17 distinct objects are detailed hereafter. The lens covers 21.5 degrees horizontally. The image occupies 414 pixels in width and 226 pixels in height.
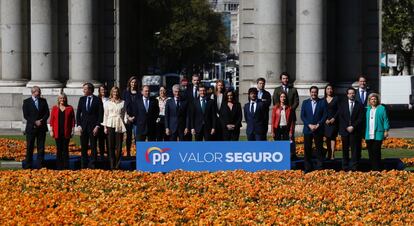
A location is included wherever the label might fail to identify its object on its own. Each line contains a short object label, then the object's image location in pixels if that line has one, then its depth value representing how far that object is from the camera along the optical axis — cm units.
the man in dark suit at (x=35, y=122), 2438
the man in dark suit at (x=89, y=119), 2436
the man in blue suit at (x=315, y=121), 2412
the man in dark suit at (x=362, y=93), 2711
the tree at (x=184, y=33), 9338
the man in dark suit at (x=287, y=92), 2658
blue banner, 2242
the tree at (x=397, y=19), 6838
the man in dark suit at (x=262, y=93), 2613
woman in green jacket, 2316
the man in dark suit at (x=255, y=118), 2495
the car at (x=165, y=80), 8057
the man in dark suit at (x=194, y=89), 2652
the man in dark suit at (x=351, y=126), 2358
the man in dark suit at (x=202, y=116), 2541
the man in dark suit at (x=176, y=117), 2562
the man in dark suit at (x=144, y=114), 2542
